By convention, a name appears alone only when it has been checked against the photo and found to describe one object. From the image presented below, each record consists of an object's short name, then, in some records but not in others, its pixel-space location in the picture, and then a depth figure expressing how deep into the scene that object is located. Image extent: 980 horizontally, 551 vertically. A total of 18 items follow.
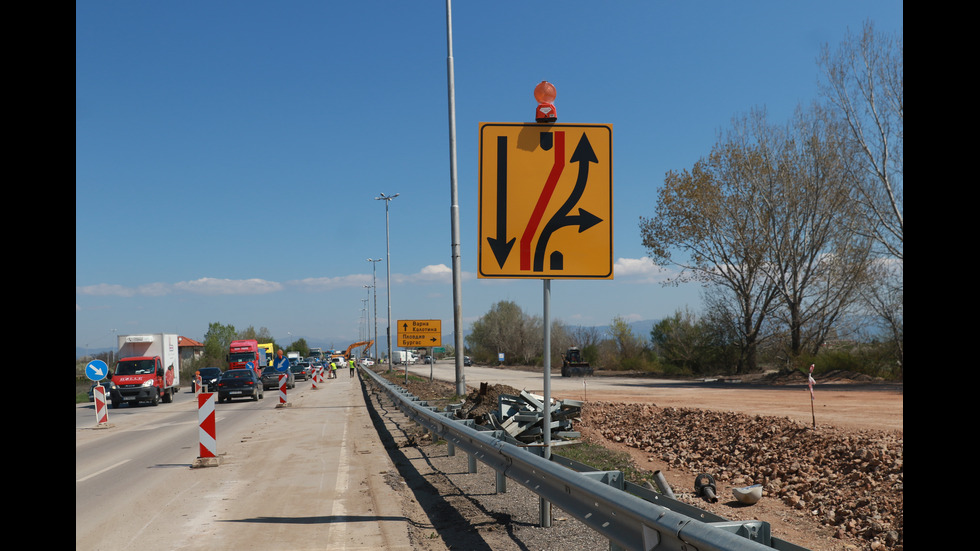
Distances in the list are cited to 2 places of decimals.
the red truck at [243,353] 55.80
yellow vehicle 74.06
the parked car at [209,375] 41.02
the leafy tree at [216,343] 82.61
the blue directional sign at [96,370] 22.22
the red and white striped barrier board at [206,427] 11.84
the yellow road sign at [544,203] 5.41
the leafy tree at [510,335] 98.38
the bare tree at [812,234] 37.09
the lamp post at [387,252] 60.50
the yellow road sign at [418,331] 31.23
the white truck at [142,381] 31.41
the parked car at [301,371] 64.08
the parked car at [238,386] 31.86
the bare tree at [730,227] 40.19
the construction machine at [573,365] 52.22
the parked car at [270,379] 43.24
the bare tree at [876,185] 30.69
